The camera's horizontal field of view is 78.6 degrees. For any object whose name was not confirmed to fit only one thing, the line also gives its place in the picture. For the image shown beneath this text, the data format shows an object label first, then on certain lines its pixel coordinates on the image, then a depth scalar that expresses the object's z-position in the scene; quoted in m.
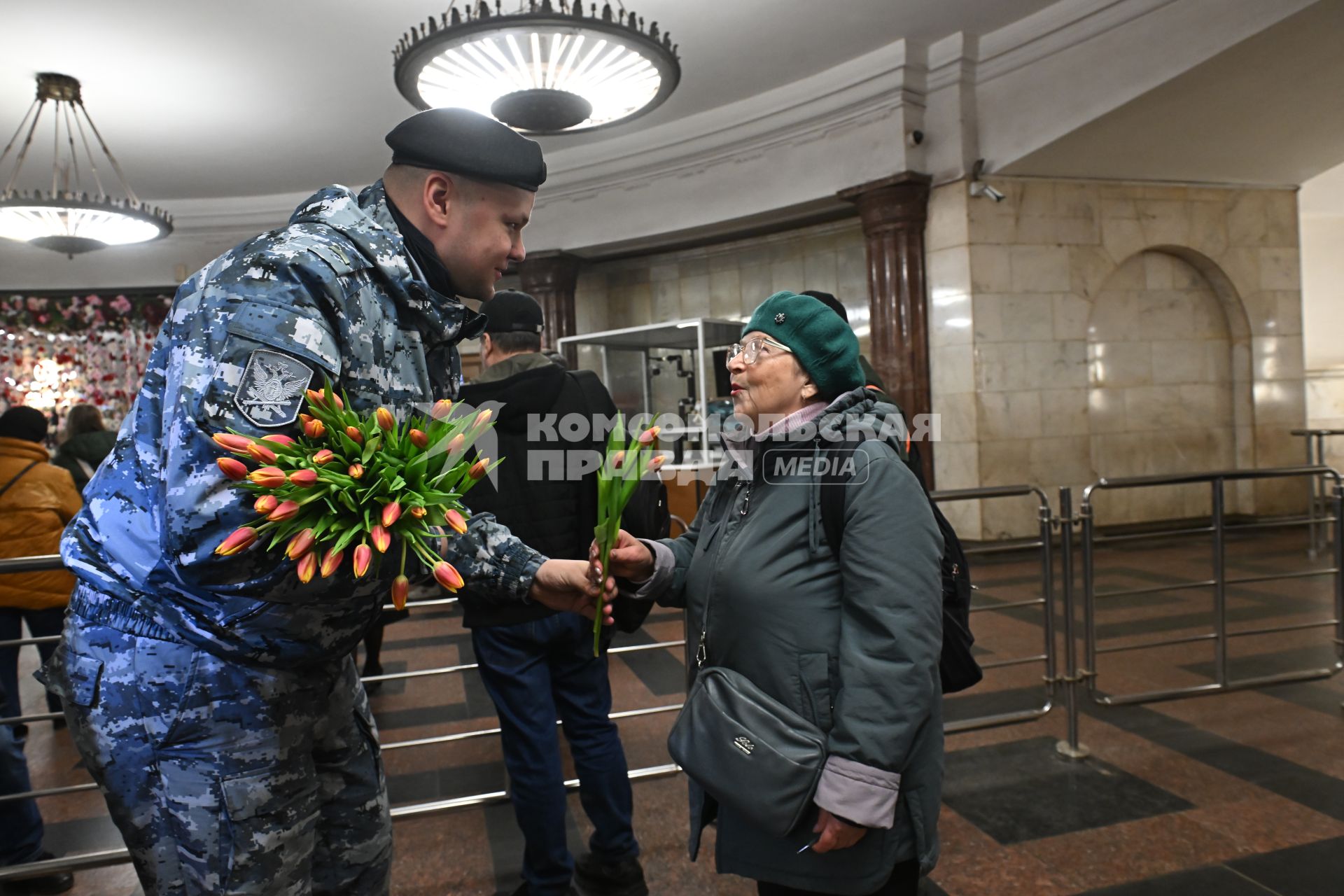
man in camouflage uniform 1.23
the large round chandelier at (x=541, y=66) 4.73
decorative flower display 11.85
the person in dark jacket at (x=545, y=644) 2.57
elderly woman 1.58
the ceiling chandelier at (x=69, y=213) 7.48
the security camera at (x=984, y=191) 8.04
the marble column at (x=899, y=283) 8.41
